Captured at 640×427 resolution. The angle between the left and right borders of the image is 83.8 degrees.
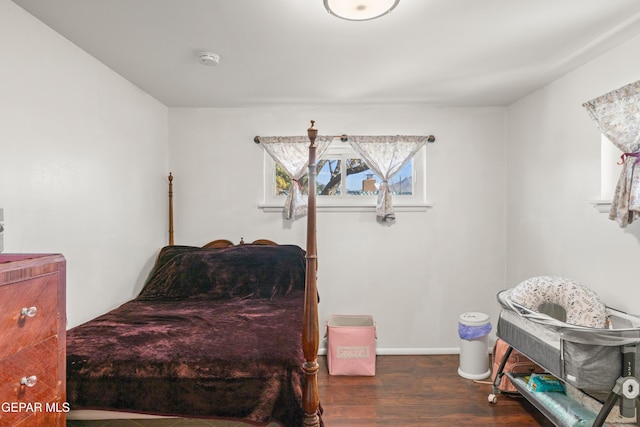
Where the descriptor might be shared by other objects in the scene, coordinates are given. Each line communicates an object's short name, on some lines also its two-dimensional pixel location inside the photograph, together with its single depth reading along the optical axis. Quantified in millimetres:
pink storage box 2959
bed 1595
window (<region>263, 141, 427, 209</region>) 3520
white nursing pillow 1990
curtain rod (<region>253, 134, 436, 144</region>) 3377
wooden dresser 1001
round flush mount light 1599
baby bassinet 1710
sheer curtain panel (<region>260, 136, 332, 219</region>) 3424
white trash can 2895
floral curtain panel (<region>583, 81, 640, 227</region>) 1948
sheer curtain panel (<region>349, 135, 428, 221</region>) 3387
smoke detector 2270
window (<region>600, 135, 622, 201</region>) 2232
